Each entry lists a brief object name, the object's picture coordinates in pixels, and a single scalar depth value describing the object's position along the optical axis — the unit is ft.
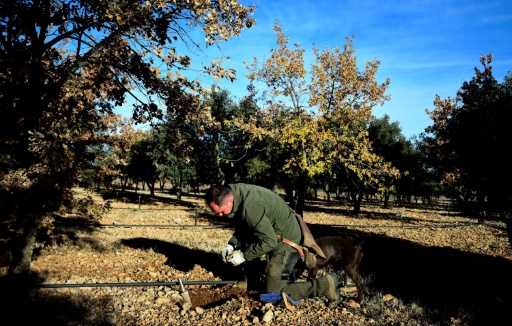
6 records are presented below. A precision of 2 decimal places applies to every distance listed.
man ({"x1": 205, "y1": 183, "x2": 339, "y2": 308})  13.83
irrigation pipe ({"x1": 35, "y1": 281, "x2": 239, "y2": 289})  15.30
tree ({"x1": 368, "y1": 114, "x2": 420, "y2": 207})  97.19
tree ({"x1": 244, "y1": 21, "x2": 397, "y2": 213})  47.44
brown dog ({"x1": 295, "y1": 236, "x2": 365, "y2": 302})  18.28
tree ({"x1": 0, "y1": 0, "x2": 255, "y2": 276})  17.90
